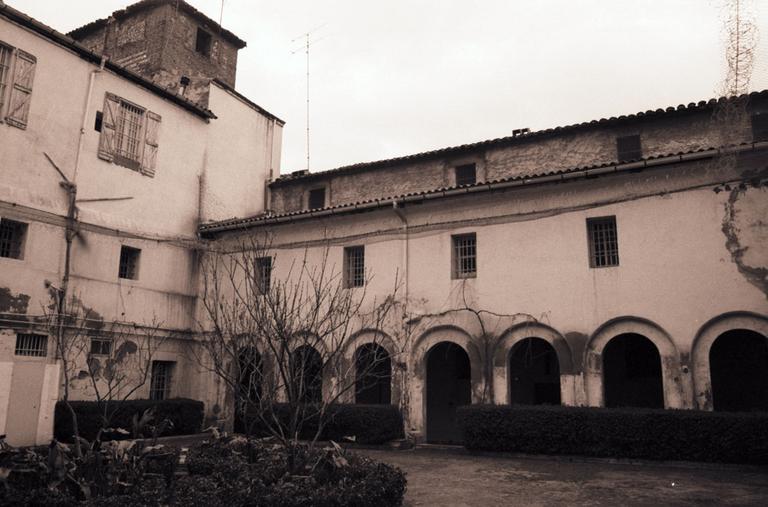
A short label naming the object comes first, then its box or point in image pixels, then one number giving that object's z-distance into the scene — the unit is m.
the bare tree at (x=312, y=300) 16.78
